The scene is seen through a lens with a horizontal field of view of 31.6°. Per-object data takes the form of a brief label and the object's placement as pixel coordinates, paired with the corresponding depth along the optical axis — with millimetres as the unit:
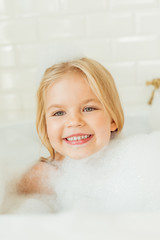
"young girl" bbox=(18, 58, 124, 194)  868
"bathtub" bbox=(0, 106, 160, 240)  480
